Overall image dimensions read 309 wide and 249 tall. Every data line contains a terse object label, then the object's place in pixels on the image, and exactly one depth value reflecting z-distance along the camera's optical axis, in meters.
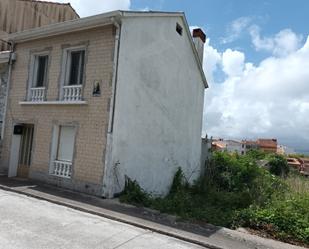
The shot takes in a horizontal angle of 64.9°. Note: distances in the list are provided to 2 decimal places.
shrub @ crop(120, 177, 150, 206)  7.21
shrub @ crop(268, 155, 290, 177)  18.10
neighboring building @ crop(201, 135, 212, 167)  13.29
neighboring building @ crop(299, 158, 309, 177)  21.34
